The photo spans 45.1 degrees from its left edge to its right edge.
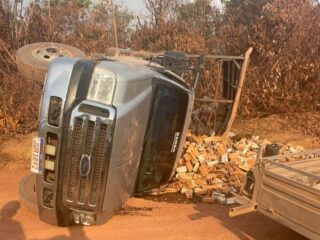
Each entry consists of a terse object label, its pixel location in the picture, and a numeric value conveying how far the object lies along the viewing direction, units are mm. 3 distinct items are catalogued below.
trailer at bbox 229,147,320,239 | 3607
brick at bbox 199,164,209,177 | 6421
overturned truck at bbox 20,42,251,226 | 3971
